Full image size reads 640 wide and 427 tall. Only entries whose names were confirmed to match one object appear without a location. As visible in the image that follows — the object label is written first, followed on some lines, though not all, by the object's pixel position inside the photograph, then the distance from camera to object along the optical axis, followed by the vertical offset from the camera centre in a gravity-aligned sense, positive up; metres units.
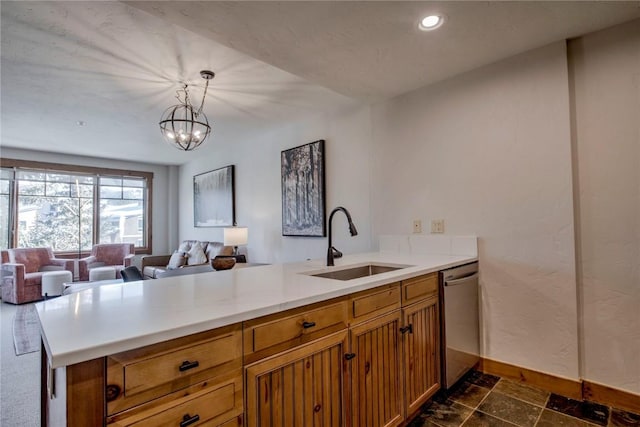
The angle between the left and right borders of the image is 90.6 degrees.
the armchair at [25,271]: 4.68 -0.71
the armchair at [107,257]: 5.59 -0.61
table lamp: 4.21 -0.19
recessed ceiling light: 1.79 +1.14
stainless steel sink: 2.09 -0.36
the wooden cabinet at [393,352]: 1.44 -0.68
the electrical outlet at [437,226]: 2.62 -0.06
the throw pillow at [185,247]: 5.62 -0.43
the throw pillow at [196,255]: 5.10 -0.54
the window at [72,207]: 5.35 +0.34
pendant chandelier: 2.77 +0.82
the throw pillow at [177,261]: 5.27 -0.63
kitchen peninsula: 0.79 -0.42
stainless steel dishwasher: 1.99 -0.70
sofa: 5.00 -0.59
